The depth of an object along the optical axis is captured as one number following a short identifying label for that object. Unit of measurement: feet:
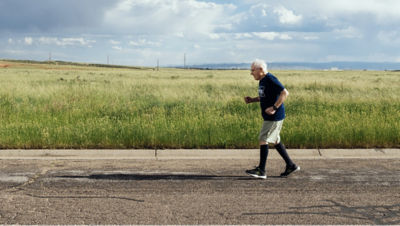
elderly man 18.06
